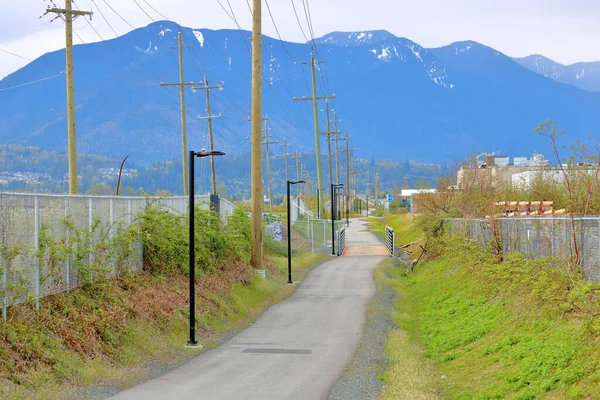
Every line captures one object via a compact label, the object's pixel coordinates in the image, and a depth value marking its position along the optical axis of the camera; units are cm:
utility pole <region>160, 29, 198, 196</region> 5247
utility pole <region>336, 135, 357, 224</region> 11380
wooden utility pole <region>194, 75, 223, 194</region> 6131
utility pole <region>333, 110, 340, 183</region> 9911
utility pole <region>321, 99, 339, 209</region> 8644
